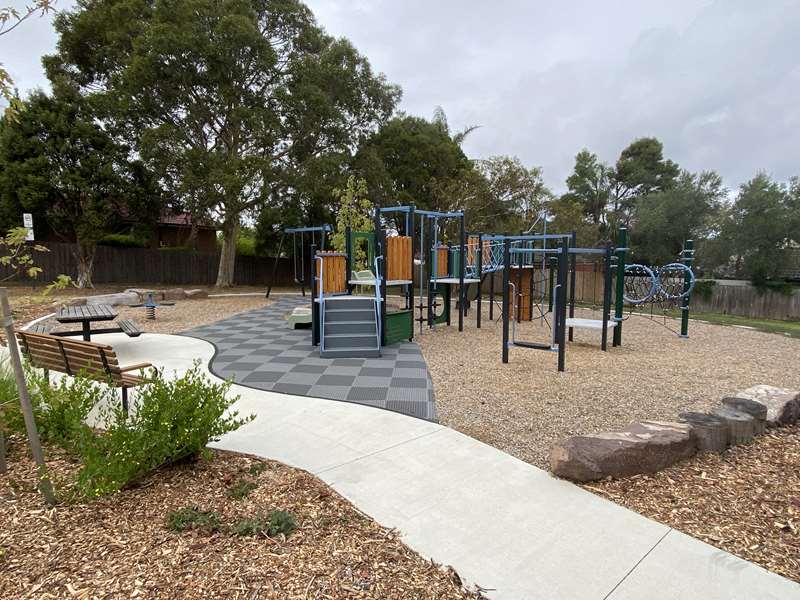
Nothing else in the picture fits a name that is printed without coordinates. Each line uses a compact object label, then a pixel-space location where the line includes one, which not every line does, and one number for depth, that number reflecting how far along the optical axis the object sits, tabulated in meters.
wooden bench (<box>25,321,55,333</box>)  6.70
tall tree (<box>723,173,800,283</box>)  19.27
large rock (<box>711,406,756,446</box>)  3.40
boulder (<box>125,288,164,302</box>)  13.86
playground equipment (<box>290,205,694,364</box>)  6.84
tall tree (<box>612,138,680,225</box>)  35.50
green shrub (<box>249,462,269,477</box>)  2.91
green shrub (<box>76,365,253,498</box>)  2.33
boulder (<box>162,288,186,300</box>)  14.62
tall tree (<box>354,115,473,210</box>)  22.58
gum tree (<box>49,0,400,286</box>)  16.31
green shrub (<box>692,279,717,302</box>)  19.81
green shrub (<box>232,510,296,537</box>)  2.24
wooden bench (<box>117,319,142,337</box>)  6.72
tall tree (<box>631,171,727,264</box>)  22.66
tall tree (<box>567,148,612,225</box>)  37.06
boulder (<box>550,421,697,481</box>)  2.88
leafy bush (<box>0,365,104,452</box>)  2.89
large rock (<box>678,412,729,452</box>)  3.25
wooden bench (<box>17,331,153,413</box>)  3.88
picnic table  6.53
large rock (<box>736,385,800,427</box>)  3.83
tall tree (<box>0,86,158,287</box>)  15.83
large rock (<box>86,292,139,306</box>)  12.82
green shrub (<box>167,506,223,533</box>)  2.26
